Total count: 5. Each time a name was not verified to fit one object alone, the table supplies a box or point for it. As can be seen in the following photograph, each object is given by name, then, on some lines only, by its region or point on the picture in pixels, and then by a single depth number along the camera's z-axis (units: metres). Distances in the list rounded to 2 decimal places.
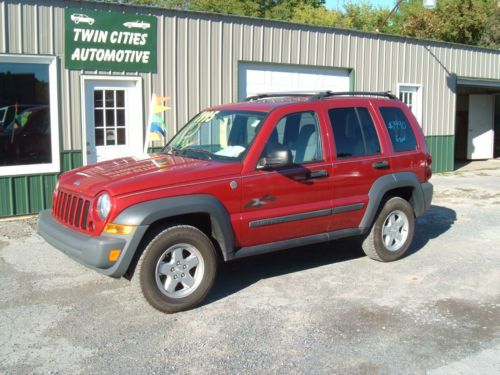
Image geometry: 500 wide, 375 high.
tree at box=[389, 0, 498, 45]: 29.67
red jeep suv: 4.91
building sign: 9.55
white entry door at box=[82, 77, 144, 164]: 9.95
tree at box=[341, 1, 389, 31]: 34.84
